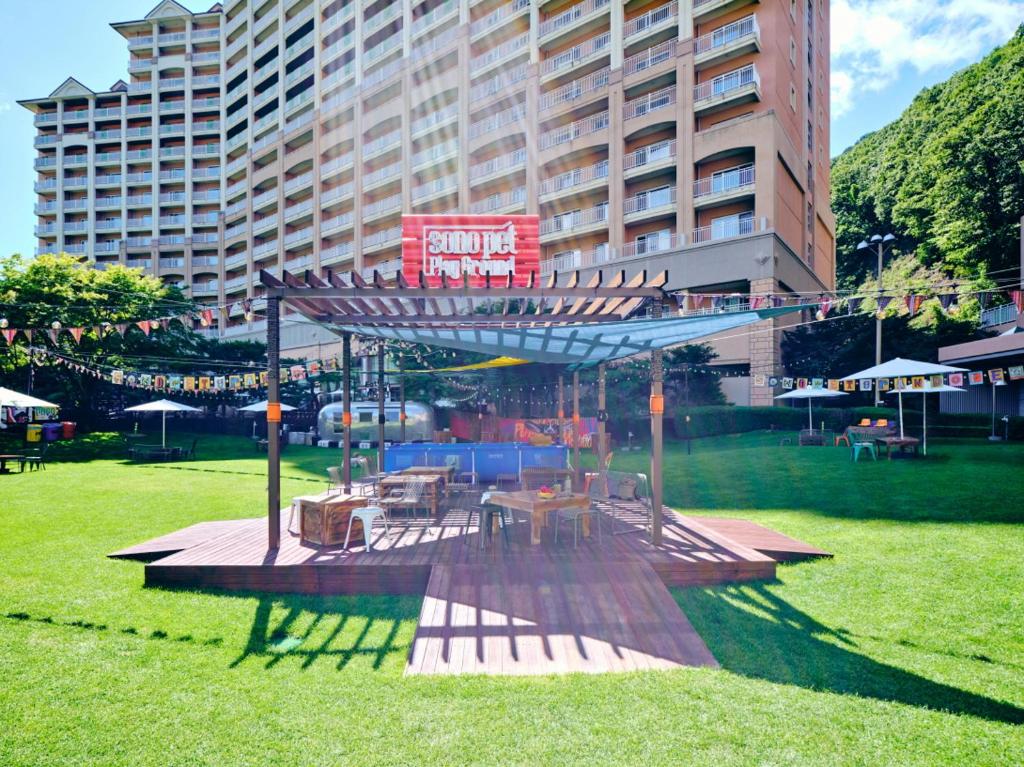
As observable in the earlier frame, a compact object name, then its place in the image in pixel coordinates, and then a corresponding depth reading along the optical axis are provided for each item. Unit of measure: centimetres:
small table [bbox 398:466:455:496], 1048
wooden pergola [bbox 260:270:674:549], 677
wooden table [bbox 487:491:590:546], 718
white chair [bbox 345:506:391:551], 709
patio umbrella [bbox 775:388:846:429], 1820
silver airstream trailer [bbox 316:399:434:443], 2252
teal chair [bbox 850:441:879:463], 1470
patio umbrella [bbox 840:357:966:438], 1367
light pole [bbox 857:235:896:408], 2427
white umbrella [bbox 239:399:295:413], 2337
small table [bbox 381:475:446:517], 899
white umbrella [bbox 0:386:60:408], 1620
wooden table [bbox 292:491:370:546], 730
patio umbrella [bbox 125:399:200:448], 2022
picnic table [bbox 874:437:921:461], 1420
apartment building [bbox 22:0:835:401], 2627
